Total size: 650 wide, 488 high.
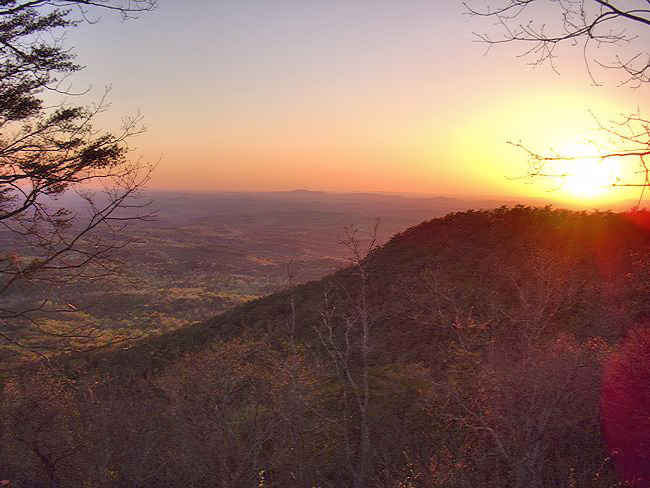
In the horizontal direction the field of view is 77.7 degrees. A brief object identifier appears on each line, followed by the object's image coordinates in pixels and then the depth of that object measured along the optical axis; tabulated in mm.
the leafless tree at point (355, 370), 9195
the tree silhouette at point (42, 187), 6059
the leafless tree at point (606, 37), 3033
